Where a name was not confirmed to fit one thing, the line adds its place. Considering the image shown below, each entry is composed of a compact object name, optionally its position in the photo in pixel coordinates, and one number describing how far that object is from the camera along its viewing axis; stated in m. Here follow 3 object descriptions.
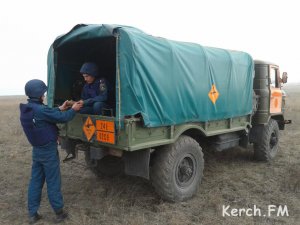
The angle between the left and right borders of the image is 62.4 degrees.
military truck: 3.36
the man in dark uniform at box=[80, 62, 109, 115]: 3.83
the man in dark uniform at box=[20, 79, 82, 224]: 3.23
